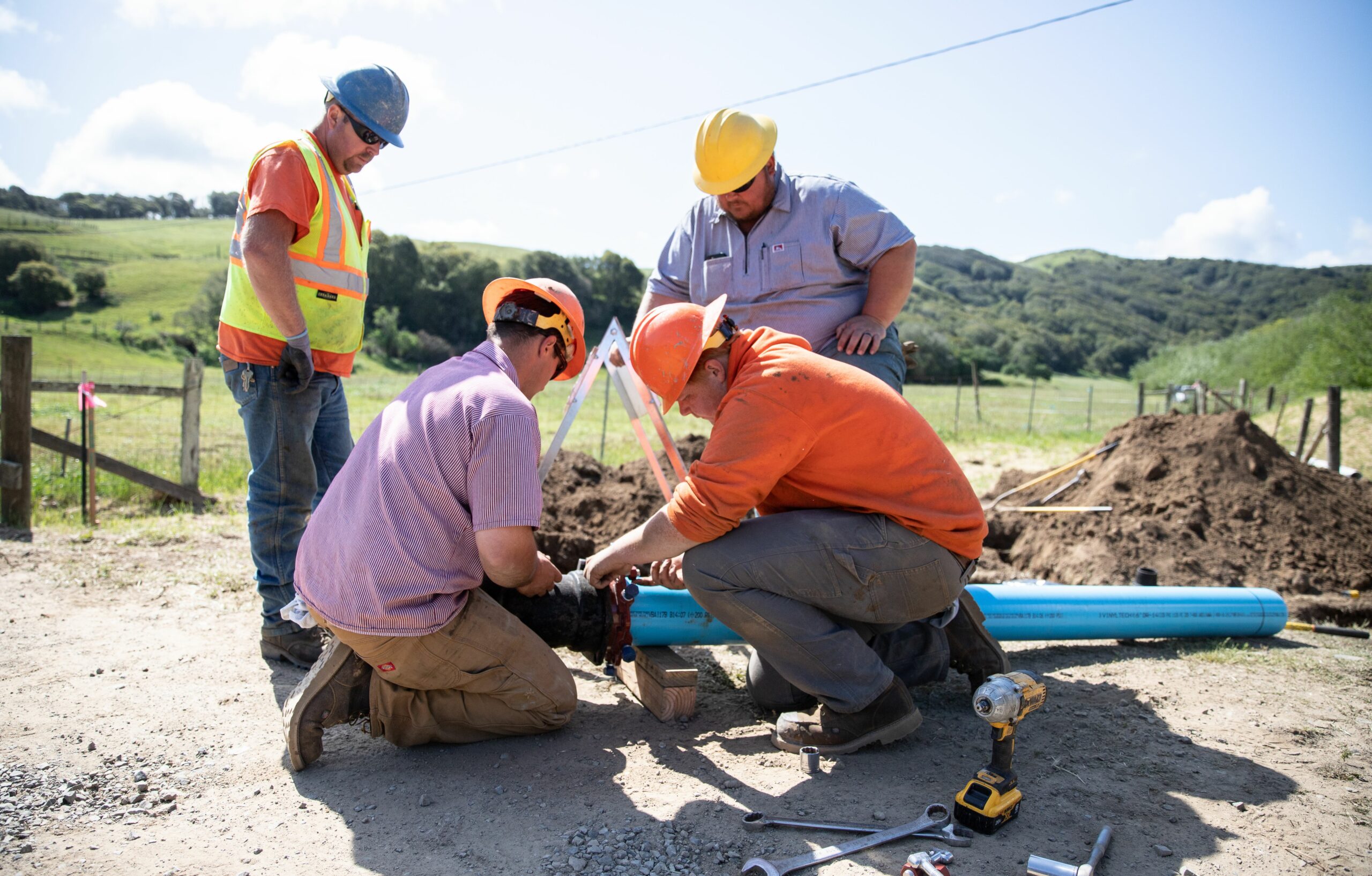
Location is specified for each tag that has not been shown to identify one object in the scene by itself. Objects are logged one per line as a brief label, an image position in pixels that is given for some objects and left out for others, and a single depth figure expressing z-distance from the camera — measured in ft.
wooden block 10.23
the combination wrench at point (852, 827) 7.43
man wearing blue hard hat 10.66
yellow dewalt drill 7.50
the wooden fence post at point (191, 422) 22.79
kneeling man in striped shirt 7.91
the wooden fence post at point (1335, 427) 34.99
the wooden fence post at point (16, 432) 18.78
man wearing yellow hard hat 11.48
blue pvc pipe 11.27
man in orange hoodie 8.38
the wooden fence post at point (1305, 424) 39.96
